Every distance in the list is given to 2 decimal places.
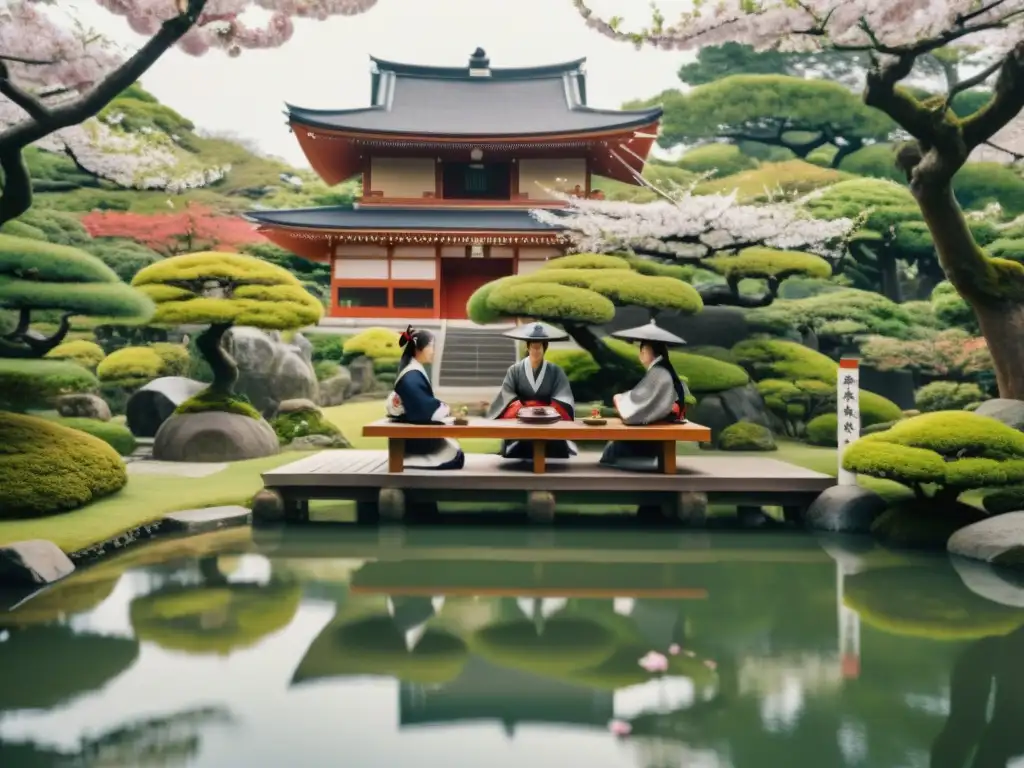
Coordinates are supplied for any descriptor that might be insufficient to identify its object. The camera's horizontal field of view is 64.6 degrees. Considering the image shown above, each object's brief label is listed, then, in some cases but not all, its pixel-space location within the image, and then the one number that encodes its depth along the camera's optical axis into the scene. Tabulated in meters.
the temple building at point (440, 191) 19.39
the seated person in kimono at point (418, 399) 7.38
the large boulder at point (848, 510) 7.01
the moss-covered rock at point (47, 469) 6.49
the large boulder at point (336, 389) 15.80
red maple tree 20.09
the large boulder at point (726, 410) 11.91
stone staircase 15.20
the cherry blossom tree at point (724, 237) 11.54
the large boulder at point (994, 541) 5.87
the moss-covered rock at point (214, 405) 10.59
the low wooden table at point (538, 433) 7.20
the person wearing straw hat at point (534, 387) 7.75
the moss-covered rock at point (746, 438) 11.28
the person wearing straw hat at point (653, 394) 7.38
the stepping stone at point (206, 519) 6.96
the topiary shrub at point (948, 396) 12.13
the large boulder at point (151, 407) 12.19
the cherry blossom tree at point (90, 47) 6.84
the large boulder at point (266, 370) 13.39
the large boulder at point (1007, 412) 8.45
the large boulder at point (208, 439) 10.12
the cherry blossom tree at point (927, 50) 7.35
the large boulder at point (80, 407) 12.68
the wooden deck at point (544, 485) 7.30
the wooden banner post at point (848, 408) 7.29
